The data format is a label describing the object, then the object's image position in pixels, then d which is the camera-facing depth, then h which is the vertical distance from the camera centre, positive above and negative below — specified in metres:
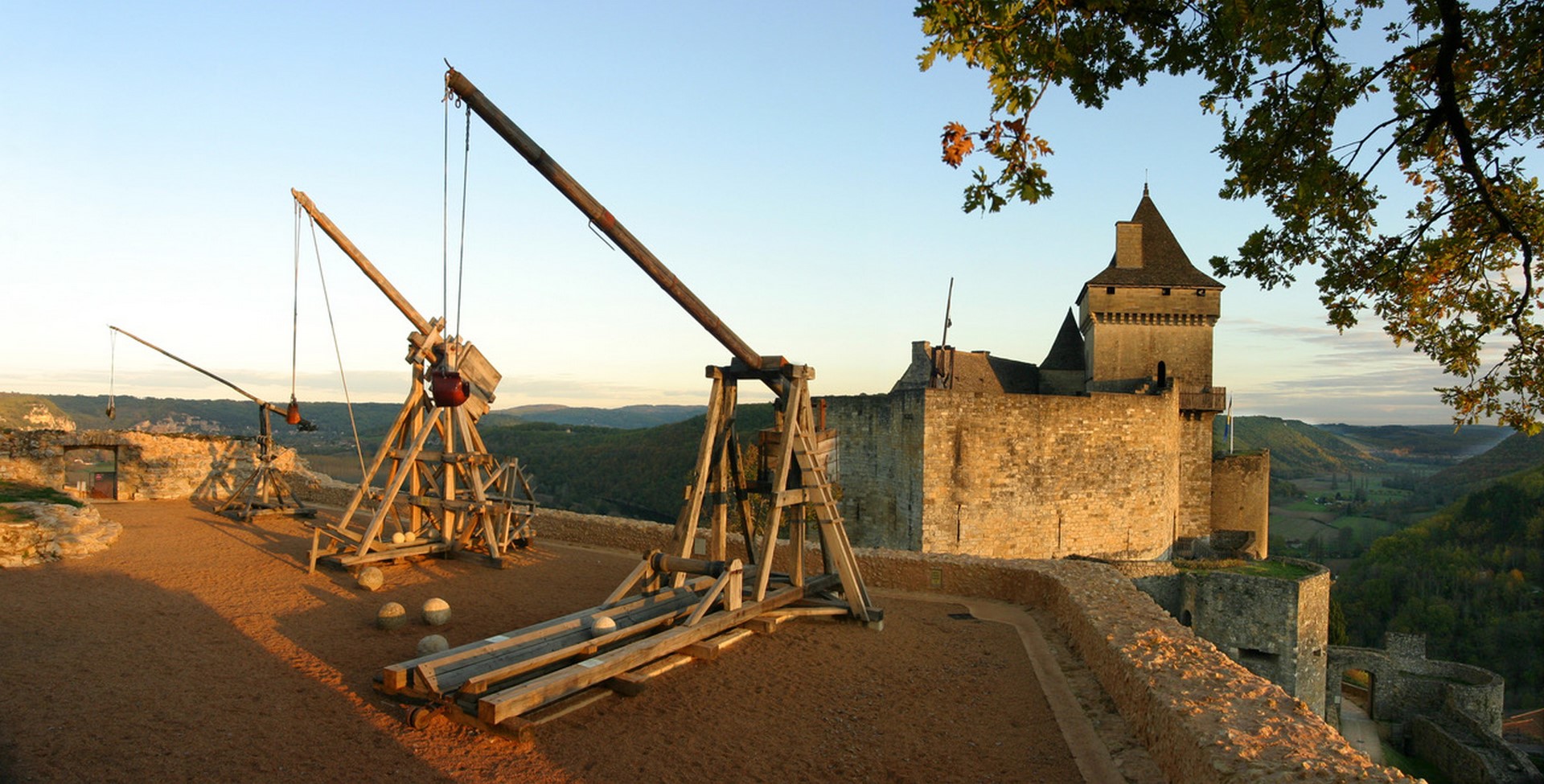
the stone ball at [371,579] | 8.76 -2.04
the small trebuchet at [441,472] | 10.30 -1.11
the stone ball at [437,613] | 7.36 -2.00
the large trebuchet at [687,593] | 5.14 -1.73
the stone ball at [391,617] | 7.16 -1.99
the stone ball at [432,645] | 5.76 -1.79
